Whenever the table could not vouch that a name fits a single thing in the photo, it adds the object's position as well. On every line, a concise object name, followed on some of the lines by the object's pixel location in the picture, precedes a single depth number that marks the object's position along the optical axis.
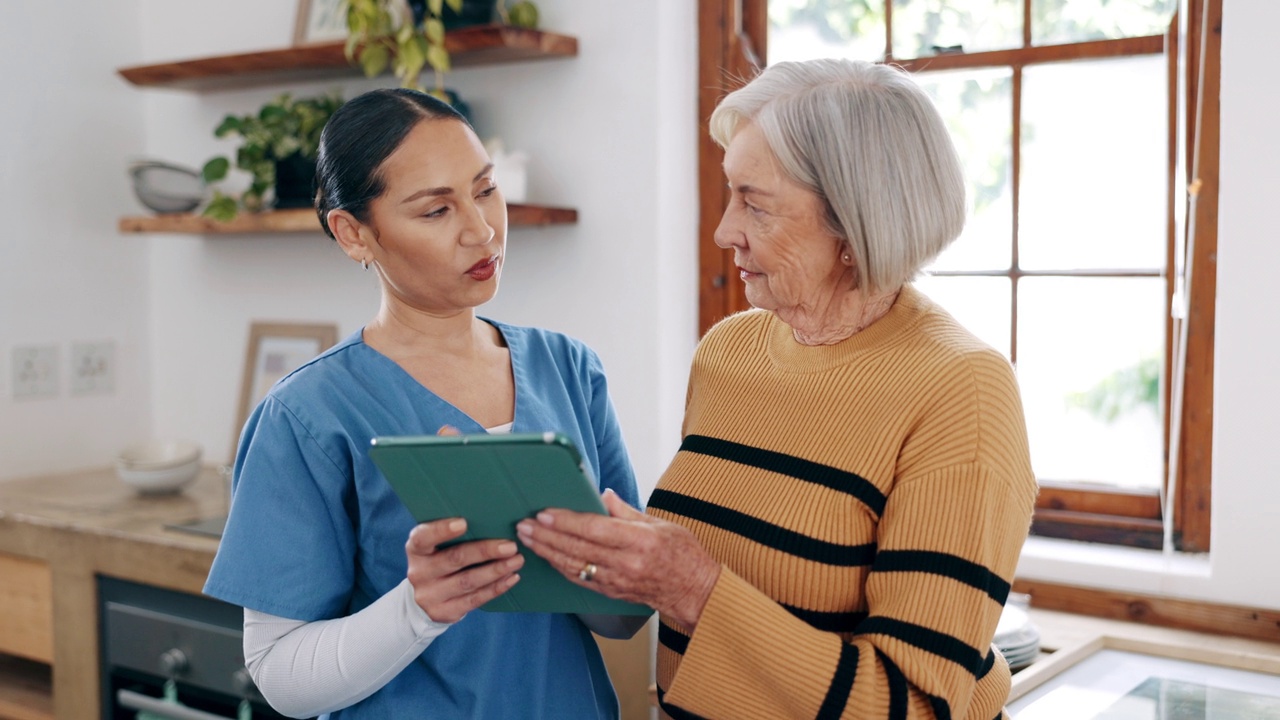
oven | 2.16
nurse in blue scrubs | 1.20
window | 1.96
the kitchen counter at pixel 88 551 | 2.23
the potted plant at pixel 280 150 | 2.48
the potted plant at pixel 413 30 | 2.23
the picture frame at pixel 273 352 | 2.75
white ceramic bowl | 2.59
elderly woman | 1.05
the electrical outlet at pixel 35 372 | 2.76
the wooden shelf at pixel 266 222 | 2.20
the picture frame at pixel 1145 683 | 1.52
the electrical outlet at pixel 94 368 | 2.90
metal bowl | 2.71
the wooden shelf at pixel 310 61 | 2.19
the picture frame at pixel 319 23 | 2.60
